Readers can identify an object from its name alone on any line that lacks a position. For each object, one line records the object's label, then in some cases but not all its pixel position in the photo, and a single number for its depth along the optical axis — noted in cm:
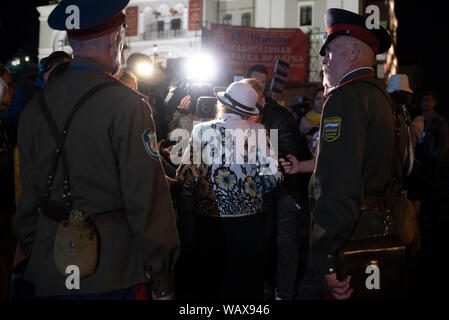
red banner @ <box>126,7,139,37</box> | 3028
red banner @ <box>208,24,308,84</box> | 1827
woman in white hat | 346
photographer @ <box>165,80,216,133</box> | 444
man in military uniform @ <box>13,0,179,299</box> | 176
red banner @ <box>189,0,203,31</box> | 2792
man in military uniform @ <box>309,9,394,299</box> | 193
